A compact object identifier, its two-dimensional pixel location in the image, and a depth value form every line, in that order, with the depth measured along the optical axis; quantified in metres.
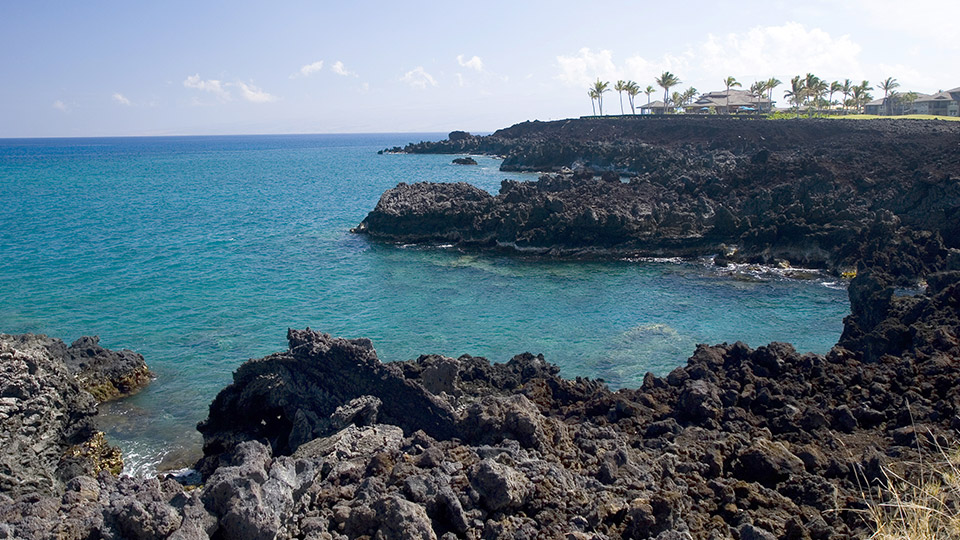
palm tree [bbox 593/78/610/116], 137.50
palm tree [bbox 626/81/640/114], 131.38
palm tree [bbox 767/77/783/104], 110.25
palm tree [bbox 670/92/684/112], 131.50
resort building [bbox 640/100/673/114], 124.17
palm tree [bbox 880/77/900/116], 103.31
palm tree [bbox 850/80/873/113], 104.38
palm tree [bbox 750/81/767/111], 111.94
